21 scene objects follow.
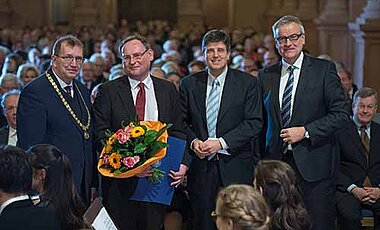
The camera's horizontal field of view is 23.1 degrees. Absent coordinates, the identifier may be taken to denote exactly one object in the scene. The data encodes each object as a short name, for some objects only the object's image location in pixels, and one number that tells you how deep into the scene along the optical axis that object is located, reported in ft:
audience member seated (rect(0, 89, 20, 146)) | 23.52
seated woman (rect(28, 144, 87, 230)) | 15.69
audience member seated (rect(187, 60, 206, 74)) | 35.50
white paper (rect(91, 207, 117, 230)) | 15.46
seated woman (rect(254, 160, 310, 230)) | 15.90
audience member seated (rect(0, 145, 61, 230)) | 13.84
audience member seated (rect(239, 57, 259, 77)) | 35.79
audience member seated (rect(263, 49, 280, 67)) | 39.63
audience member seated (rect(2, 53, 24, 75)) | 36.68
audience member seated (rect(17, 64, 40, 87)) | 32.32
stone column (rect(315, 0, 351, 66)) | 56.08
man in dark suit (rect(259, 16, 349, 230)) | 20.04
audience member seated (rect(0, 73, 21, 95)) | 29.99
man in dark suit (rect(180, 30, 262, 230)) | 20.33
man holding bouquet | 19.71
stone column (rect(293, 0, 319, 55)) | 64.76
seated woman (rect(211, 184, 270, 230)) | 13.15
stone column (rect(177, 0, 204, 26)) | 95.91
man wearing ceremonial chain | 19.38
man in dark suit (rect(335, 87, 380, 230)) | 22.48
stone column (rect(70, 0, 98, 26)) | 93.35
